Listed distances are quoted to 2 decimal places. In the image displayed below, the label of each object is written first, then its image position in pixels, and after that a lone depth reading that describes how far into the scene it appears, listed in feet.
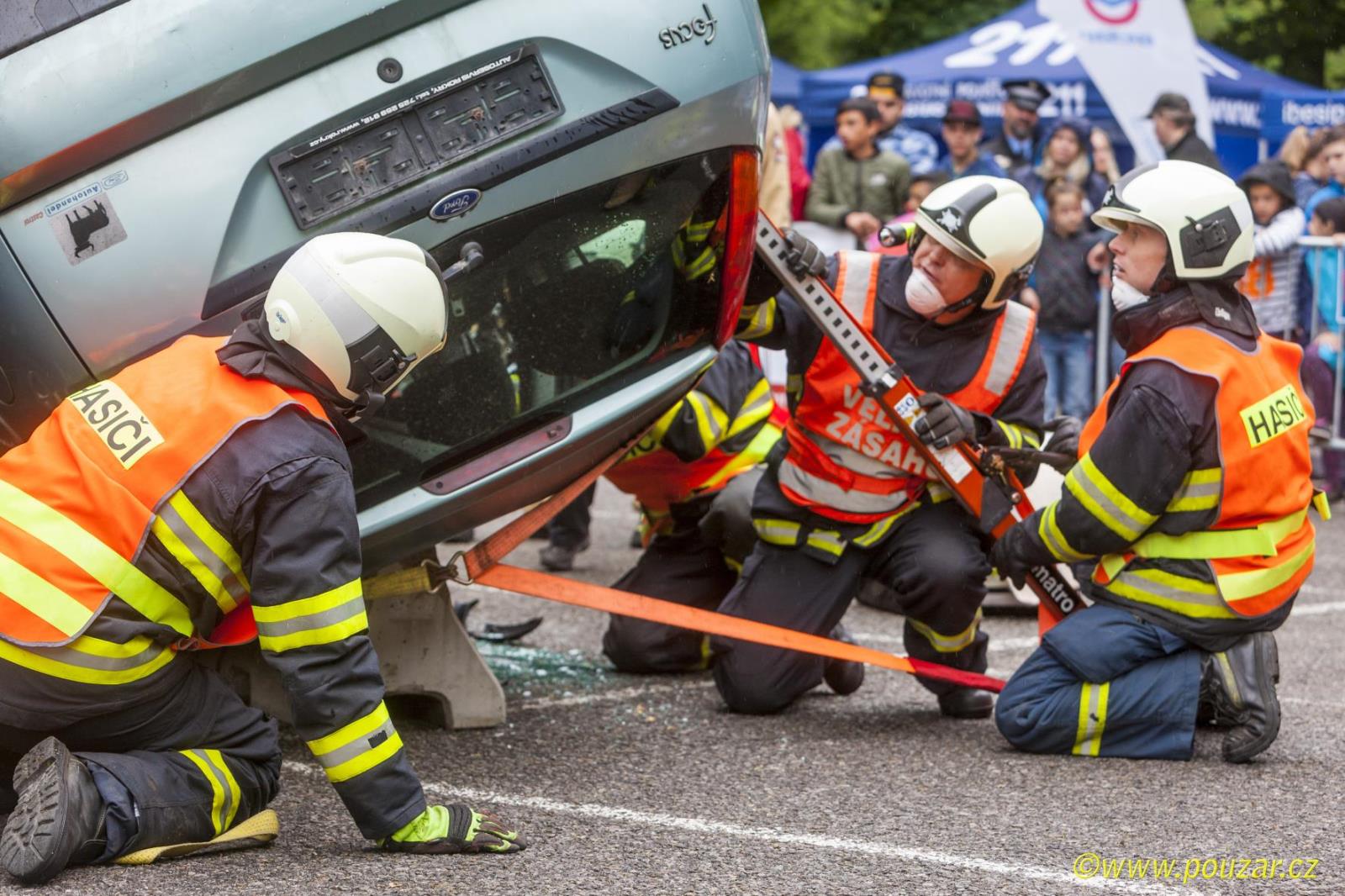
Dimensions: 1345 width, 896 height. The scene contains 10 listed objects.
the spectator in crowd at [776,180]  31.40
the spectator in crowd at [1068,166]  33.55
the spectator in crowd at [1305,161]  35.81
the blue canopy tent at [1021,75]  44.34
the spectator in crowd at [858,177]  34.09
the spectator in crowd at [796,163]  36.29
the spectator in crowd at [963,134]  35.12
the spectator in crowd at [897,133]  37.01
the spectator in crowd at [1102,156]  35.06
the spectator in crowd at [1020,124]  35.27
